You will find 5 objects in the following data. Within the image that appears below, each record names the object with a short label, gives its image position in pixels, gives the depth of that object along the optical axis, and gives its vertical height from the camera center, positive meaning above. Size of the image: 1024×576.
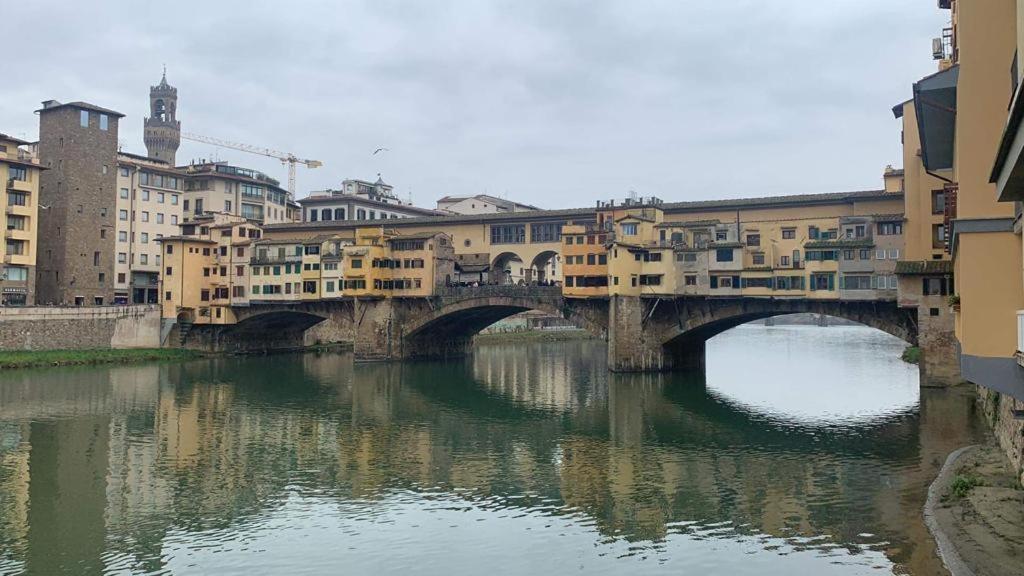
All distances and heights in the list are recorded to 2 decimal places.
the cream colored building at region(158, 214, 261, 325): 73.06 +4.92
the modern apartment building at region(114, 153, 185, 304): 78.50 +10.53
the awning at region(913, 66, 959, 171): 19.31 +5.59
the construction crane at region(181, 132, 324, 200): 154.38 +31.32
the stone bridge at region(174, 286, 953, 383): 53.31 +0.36
